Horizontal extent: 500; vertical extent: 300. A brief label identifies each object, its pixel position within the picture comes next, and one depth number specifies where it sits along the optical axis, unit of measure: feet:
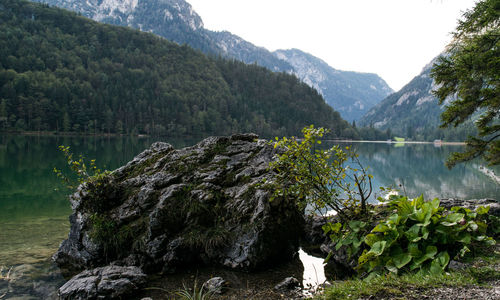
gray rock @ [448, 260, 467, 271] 15.87
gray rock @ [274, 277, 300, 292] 21.13
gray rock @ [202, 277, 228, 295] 20.79
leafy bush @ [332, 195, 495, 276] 16.74
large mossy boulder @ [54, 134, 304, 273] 25.94
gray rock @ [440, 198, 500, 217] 29.09
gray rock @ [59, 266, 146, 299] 20.49
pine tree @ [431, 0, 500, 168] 31.32
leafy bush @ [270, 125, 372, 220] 21.62
